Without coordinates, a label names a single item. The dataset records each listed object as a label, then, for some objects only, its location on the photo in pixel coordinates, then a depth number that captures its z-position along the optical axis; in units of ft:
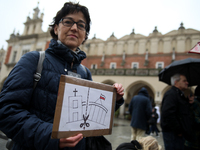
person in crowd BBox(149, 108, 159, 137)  23.85
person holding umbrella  8.13
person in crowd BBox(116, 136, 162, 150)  6.10
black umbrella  11.22
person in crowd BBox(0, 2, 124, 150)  2.55
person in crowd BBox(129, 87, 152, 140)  14.50
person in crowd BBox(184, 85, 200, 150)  8.94
